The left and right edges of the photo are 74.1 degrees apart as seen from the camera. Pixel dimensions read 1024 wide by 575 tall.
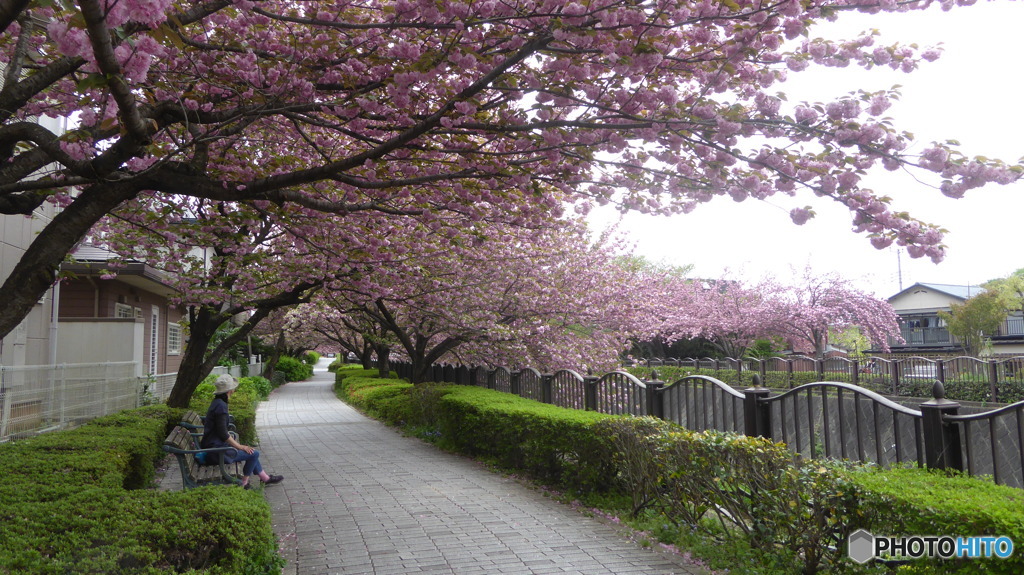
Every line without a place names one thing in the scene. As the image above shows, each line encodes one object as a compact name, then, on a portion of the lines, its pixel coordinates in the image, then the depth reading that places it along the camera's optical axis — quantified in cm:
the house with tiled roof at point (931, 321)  4250
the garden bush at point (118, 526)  346
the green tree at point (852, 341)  5019
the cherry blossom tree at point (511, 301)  1278
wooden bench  686
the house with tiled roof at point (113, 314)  1391
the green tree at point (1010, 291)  3803
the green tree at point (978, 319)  3488
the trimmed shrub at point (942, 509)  317
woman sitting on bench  729
